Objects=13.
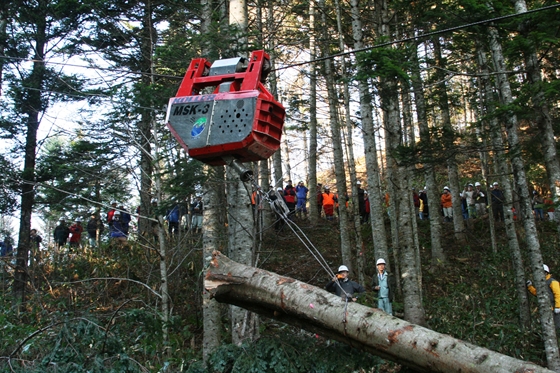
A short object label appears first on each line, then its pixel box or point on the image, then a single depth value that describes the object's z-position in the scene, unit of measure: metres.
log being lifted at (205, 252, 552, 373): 4.52
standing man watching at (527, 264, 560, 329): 11.00
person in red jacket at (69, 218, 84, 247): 17.03
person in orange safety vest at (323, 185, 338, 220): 20.28
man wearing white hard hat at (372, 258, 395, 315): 10.59
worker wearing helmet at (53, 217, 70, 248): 17.21
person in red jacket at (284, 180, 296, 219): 18.19
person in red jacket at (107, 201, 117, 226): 15.65
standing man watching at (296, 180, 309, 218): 19.44
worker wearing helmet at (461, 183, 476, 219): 20.59
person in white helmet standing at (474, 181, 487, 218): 20.58
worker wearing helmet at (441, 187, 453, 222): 20.56
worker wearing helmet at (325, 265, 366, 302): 9.36
